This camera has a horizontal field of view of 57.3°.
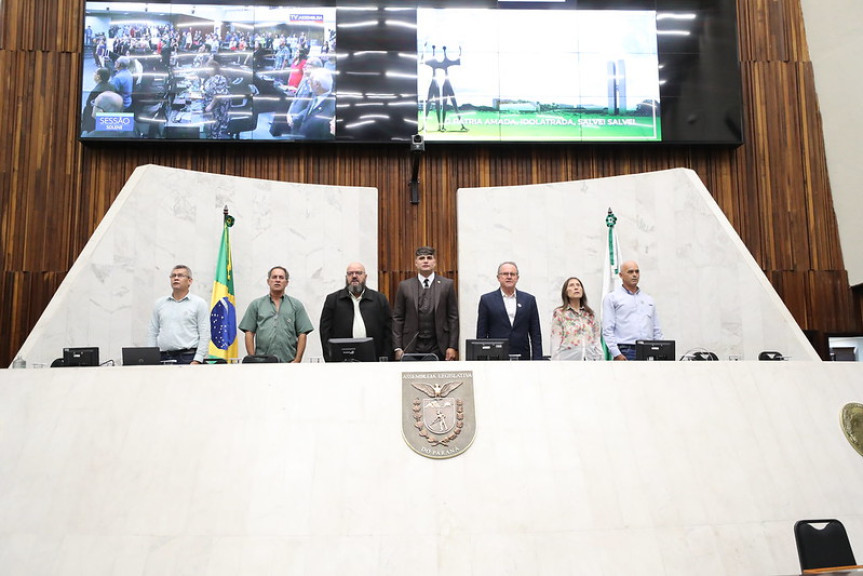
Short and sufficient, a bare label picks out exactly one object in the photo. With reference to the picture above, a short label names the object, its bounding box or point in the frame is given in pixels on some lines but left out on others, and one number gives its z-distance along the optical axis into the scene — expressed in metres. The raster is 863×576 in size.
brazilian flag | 7.06
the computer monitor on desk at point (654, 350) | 5.03
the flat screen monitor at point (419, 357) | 4.87
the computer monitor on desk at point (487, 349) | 4.87
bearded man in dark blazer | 5.77
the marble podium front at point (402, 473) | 3.99
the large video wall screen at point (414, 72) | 8.95
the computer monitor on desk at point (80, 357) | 4.95
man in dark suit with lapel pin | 5.66
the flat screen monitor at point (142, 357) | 4.87
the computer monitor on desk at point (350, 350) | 4.82
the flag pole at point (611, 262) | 8.00
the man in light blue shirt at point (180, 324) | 5.59
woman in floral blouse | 5.54
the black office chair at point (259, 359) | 4.82
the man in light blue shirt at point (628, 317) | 5.78
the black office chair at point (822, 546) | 3.51
